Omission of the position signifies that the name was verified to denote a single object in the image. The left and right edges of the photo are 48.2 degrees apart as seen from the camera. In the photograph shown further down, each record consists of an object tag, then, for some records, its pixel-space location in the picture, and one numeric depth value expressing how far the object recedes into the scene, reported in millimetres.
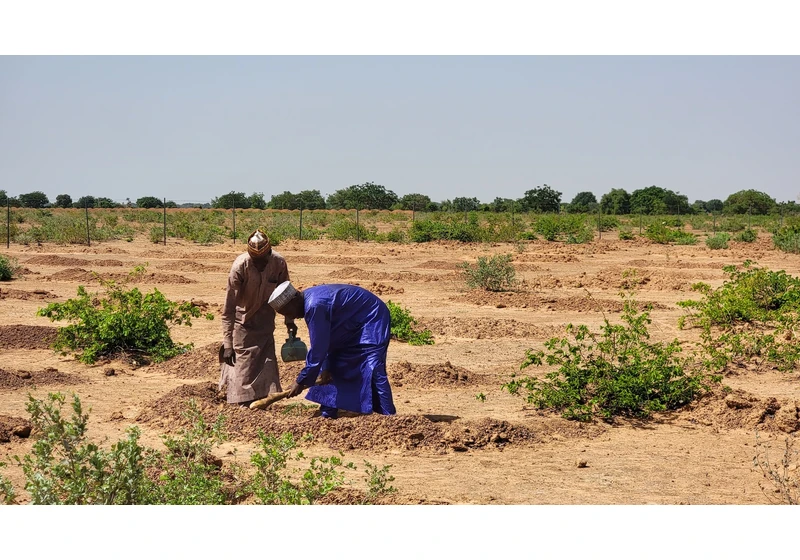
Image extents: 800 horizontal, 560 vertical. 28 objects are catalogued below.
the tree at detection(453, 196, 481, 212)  68000
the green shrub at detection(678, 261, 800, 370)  10230
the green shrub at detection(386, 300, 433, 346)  11906
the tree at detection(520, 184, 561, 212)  64812
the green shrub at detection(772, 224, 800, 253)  28297
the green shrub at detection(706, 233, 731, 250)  30531
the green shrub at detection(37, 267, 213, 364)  10523
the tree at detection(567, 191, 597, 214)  95588
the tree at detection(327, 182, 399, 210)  72812
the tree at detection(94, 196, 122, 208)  51031
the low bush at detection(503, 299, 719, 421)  8102
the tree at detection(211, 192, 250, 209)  60375
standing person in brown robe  7613
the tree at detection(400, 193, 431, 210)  69438
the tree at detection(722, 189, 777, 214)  68375
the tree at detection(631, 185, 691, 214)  72438
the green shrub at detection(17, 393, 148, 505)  4559
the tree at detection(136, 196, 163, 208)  64969
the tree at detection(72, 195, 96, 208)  61662
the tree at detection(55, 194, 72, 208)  66750
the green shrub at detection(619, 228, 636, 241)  37497
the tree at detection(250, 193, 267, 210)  66250
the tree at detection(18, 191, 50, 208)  68500
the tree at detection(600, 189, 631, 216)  75938
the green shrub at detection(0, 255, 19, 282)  18850
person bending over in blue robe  7027
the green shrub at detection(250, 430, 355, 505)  5047
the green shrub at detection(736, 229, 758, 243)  35406
